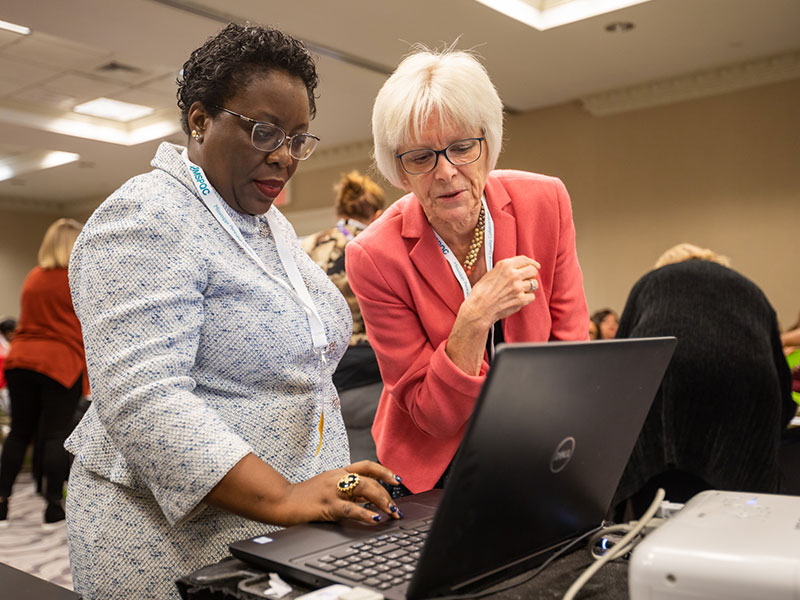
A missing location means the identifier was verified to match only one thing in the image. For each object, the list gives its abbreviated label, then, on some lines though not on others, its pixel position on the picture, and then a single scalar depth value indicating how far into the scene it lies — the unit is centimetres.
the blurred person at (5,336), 580
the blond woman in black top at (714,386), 184
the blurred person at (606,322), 545
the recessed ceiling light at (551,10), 477
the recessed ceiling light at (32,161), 888
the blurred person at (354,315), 226
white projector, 57
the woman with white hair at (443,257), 116
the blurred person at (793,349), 270
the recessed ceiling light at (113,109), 718
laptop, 61
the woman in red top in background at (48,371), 396
